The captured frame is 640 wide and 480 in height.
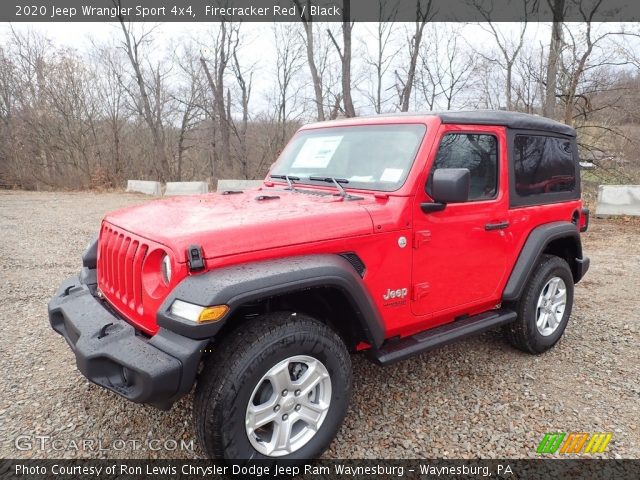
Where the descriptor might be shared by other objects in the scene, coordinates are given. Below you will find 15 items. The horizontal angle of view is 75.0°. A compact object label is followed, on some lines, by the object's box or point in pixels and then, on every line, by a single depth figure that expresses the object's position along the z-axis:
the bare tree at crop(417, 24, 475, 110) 23.17
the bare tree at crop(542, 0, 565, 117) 12.89
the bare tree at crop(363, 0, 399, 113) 22.83
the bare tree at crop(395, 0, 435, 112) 17.84
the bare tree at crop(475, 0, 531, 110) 18.48
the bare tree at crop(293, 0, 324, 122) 17.69
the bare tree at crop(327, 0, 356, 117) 16.20
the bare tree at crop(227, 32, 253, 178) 23.44
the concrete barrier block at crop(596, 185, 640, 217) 9.68
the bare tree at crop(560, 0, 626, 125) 12.51
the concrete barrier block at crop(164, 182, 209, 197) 15.42
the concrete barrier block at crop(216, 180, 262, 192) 14.60
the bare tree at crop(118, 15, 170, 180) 22.42
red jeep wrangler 2.02
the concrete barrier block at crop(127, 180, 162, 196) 17.16
